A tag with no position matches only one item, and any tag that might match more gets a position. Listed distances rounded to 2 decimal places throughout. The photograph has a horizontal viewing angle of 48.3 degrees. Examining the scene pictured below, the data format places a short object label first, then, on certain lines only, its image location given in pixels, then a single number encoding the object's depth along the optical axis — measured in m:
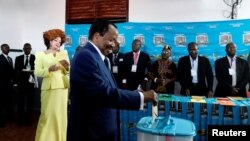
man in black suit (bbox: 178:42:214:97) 4.12
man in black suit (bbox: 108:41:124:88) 4.76
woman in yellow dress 3.17
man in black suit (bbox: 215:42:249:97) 4.05
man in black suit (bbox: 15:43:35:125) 5.47
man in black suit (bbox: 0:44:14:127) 5.30
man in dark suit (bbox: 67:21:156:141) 1.50
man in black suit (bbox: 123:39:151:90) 4.59
